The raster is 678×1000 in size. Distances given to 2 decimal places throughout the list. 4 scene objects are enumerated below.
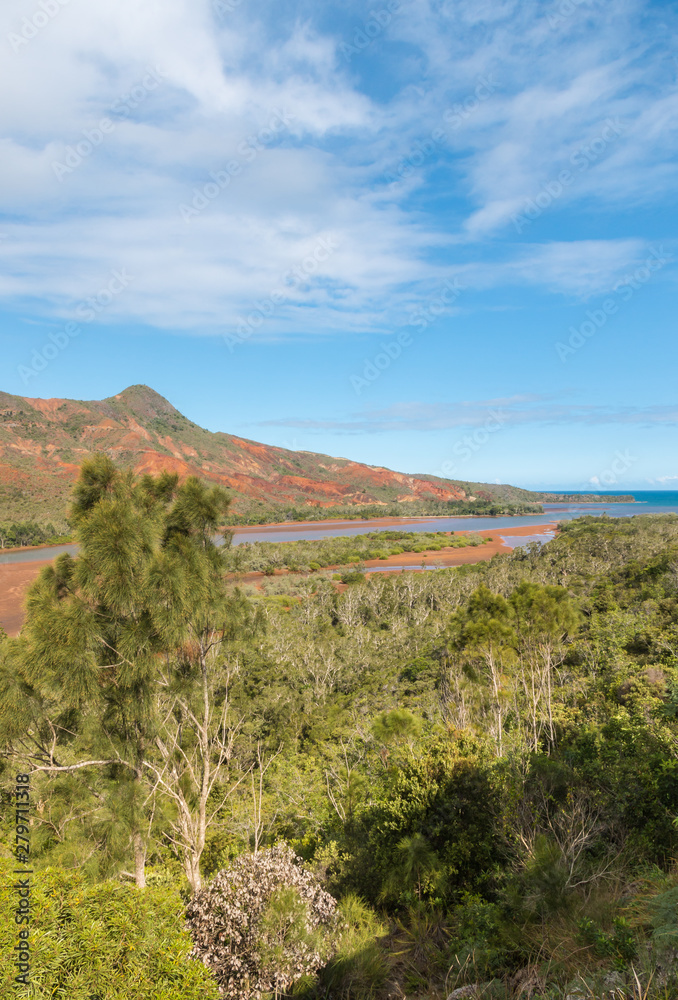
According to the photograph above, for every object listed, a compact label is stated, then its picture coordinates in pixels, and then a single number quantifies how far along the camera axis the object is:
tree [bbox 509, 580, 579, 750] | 15.50
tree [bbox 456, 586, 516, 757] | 15.49
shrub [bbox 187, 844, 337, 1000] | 5.84
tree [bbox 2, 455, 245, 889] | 5.93
